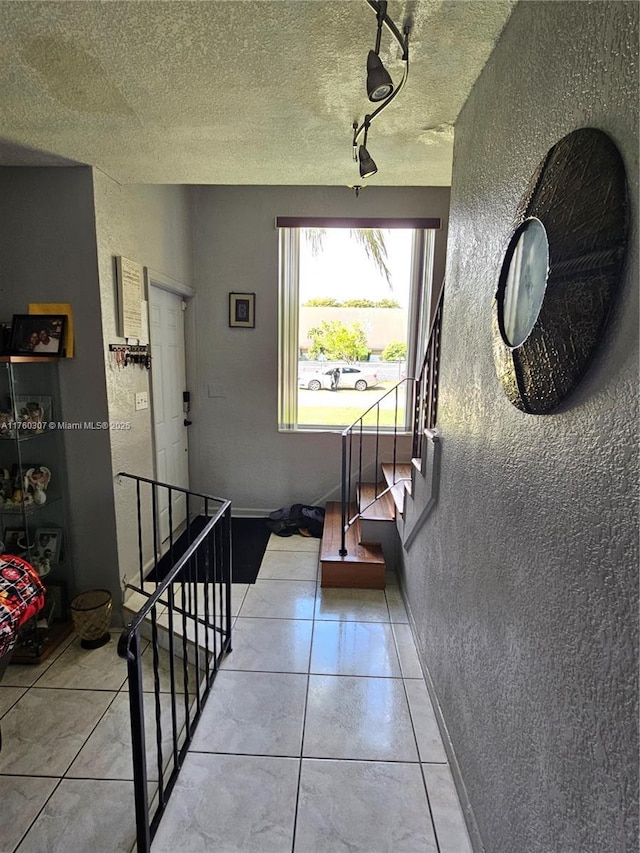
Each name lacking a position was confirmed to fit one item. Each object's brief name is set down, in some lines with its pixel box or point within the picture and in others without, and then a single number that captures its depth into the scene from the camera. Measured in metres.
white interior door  3.15
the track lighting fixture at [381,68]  1.08
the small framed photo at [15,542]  2.27
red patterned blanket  1.58
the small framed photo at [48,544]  2.38
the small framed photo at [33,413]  2.22
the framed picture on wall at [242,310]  3.79
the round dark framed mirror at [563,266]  0.70
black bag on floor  3.69
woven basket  2.25
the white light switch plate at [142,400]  2.71
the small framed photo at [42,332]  2.24
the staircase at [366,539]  2.86
